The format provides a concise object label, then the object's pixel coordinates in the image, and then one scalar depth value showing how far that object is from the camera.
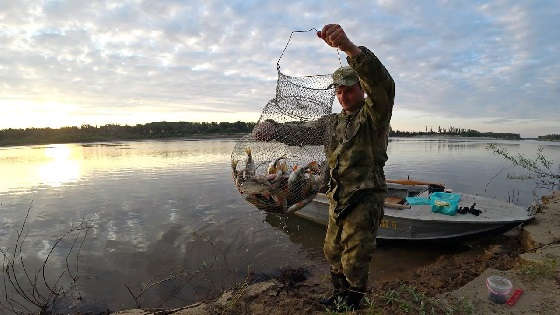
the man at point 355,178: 3.11
